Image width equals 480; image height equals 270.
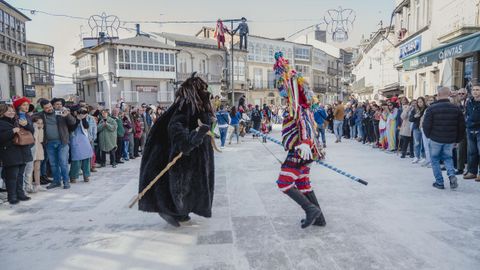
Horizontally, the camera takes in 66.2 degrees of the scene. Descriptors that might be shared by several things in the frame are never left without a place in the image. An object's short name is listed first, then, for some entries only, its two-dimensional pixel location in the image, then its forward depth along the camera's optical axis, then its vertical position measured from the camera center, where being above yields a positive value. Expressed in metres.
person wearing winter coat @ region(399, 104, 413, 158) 9.38 -0.56
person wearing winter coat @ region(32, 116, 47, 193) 6.39 -0.67
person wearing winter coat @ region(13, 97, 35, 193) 5.94 -0.08
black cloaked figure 4.02 -0.59
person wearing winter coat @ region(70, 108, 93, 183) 6.98 -0.69
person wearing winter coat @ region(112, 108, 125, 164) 9.31 -0.53
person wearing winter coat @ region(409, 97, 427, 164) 8.59 -0.48
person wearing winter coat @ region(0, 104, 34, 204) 5.43 -0.65
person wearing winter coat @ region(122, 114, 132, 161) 9.81 -0.66
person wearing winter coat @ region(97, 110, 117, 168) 8.75 -0.52
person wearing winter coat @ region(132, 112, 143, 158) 10.52 -0.61
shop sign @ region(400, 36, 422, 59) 16.20 +2.85
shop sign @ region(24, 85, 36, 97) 33.33 +1.90
